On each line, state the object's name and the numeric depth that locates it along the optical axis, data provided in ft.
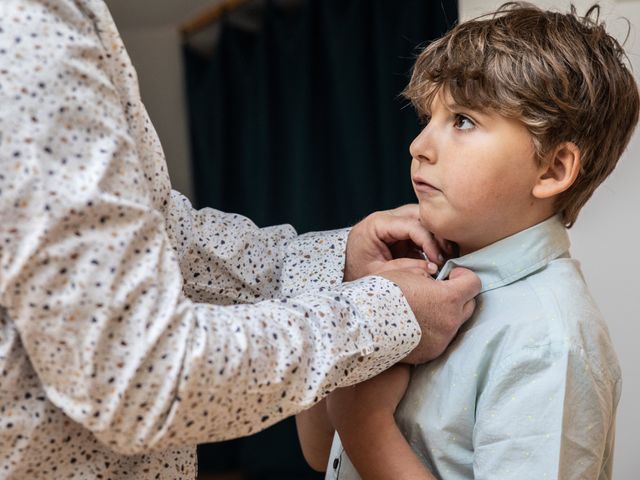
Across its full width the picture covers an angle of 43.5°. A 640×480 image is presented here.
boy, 2.98
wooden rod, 8.60
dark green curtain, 7.04
